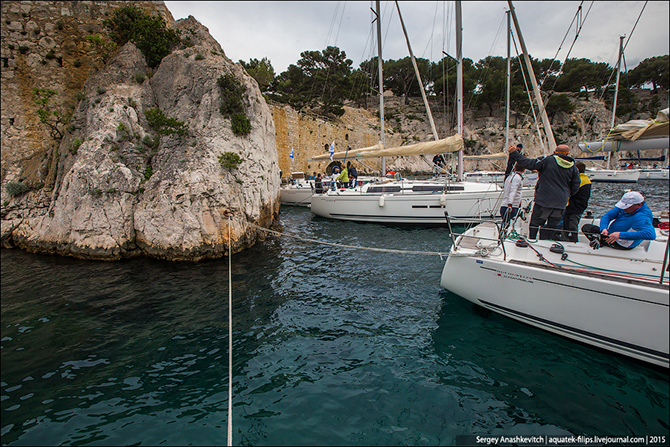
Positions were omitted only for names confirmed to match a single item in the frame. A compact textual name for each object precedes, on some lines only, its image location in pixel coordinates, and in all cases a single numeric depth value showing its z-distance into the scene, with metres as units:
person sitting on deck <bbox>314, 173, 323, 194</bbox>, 16.39
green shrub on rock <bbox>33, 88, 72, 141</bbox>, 10.61
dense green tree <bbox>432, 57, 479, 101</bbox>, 49.03
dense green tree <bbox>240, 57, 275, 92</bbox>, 32.34
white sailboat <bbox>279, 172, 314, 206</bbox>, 20.47
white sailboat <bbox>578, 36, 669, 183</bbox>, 4.05
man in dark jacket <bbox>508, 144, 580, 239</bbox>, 5.45
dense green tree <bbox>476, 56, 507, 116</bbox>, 47.88
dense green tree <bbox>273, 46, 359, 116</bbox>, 43.19
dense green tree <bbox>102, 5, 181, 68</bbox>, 12.27
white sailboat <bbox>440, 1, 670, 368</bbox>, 3.75
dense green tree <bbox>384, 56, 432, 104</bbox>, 60.94
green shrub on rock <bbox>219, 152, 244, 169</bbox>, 10.15
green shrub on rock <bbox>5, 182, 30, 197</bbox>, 10.53
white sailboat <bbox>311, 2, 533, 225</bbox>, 13.04
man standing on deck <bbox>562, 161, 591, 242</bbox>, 5.64
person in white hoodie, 8.02
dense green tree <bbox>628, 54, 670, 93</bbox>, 45.46
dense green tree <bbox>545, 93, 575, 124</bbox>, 46.28
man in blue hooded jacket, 4.52
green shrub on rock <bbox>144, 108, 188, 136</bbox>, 10.60
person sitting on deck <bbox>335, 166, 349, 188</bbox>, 16.38
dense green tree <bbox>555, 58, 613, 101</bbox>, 48.16
